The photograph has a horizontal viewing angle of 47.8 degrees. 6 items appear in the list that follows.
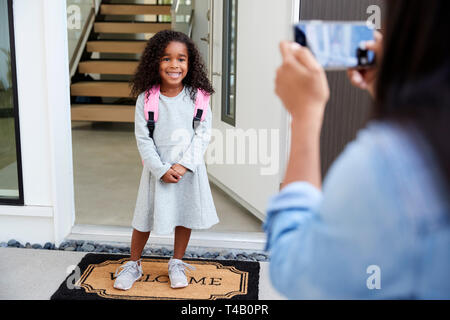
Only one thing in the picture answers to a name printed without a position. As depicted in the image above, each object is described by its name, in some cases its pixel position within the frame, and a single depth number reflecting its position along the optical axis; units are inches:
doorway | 134.3
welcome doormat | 94.3
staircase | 249.3
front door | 117.7
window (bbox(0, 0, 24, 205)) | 109.7
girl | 91.3
